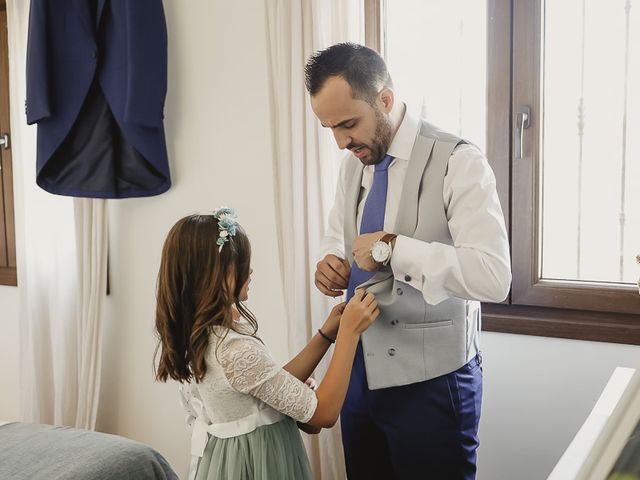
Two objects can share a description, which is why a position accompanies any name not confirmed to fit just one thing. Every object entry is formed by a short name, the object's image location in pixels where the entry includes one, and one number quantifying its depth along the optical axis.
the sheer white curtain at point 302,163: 2.11
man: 1.43
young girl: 1.46
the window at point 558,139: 1.90
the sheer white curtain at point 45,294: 2.75
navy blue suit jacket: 2.37
